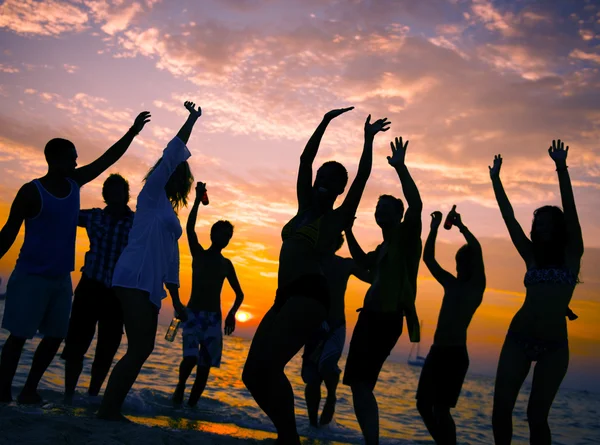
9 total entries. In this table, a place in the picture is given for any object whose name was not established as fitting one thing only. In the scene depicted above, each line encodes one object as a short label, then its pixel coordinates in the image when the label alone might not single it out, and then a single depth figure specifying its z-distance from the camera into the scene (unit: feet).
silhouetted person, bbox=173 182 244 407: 25.50
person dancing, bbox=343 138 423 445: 14.94
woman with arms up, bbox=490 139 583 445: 14.35
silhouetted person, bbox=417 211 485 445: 17.99
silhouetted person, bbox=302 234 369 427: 23.13
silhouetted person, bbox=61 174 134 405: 18.95
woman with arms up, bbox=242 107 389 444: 11.09
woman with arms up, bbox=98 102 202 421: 13.44
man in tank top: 15.52
